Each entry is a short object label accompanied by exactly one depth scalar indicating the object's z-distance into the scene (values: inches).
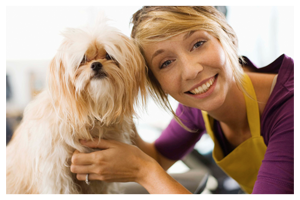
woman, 36.8
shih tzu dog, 34.4
